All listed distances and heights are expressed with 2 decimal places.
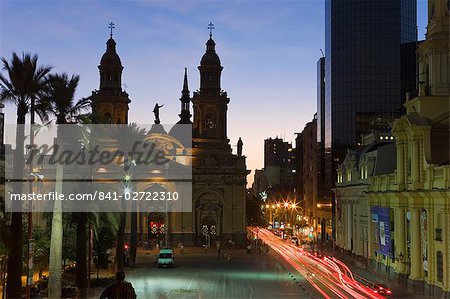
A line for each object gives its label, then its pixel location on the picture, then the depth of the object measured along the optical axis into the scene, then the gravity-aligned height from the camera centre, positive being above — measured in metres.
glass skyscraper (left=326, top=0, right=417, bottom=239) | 109.38 +24.08
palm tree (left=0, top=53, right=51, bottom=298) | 28.03 +3.64
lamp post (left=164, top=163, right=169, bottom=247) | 84.61 -0.46
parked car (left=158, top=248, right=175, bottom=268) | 57.59 -4.86
